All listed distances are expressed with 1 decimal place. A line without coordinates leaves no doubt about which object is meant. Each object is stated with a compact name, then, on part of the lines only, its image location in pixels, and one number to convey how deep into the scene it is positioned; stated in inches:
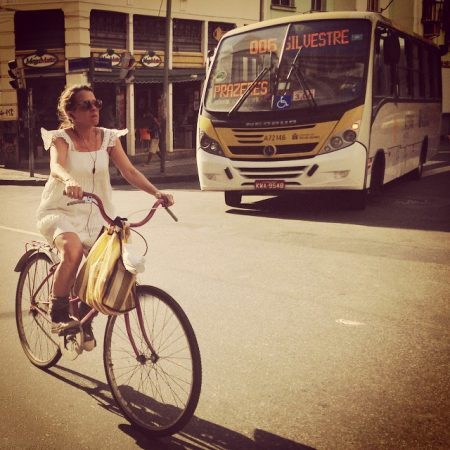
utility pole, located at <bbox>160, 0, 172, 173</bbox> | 721.2
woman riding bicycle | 147.9
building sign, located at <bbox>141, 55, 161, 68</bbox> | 930.7
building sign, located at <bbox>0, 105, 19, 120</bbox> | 857.5
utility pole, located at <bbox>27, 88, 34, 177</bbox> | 701.1
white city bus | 400.5
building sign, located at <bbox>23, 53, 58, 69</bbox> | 855.7
